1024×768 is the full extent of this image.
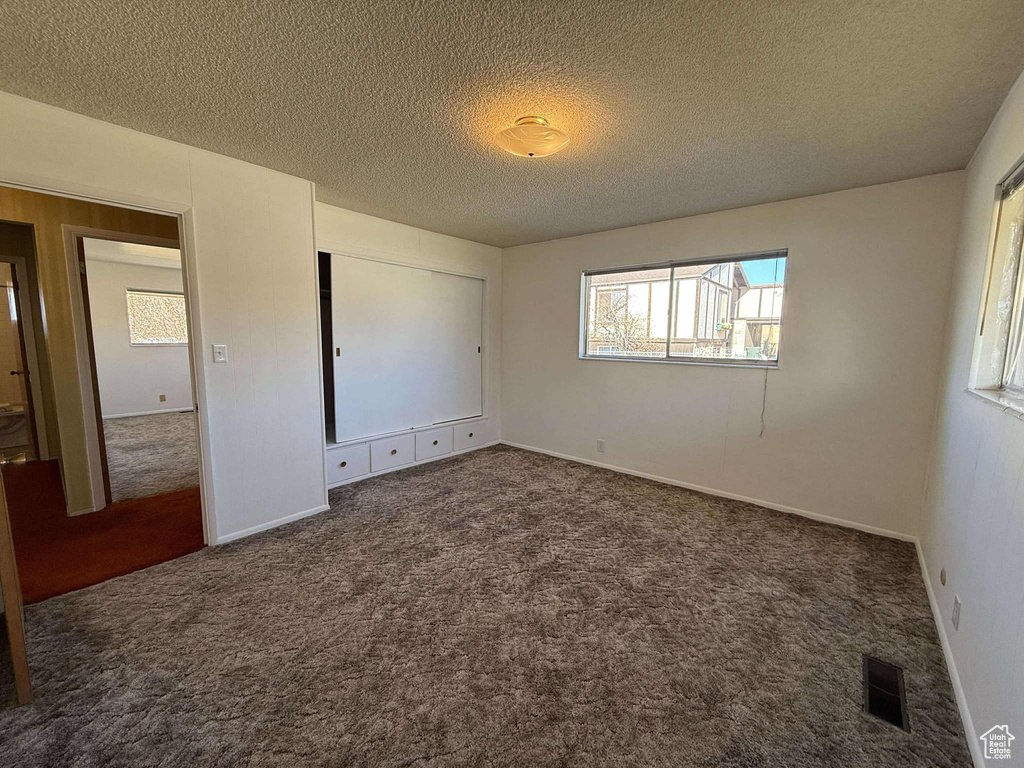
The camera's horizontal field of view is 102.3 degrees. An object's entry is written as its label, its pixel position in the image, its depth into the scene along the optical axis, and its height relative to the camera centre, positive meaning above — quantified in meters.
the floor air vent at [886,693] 1.52 -1.36
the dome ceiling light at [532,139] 2.00 +0.99
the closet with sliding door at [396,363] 3.77 -0.26
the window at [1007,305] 1.66 +0.18
